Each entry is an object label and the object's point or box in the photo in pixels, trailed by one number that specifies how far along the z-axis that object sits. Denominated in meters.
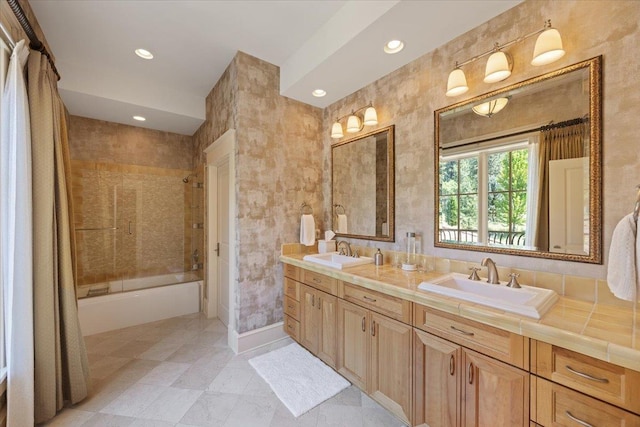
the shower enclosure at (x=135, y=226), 3.39
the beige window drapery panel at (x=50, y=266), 1.58
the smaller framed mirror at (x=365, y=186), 2.31
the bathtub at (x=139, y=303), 2.85
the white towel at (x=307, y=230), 2.74
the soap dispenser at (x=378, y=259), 2.18
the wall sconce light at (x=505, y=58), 1.35
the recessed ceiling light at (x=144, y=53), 2.44
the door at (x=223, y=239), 3.05
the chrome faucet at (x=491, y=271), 1.52
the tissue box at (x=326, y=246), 2.73
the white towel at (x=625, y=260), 1.04
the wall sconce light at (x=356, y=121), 2.37
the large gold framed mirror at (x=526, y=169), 1.33
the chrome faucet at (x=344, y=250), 2.56
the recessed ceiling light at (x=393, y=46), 1.87
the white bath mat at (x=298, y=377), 1.83
